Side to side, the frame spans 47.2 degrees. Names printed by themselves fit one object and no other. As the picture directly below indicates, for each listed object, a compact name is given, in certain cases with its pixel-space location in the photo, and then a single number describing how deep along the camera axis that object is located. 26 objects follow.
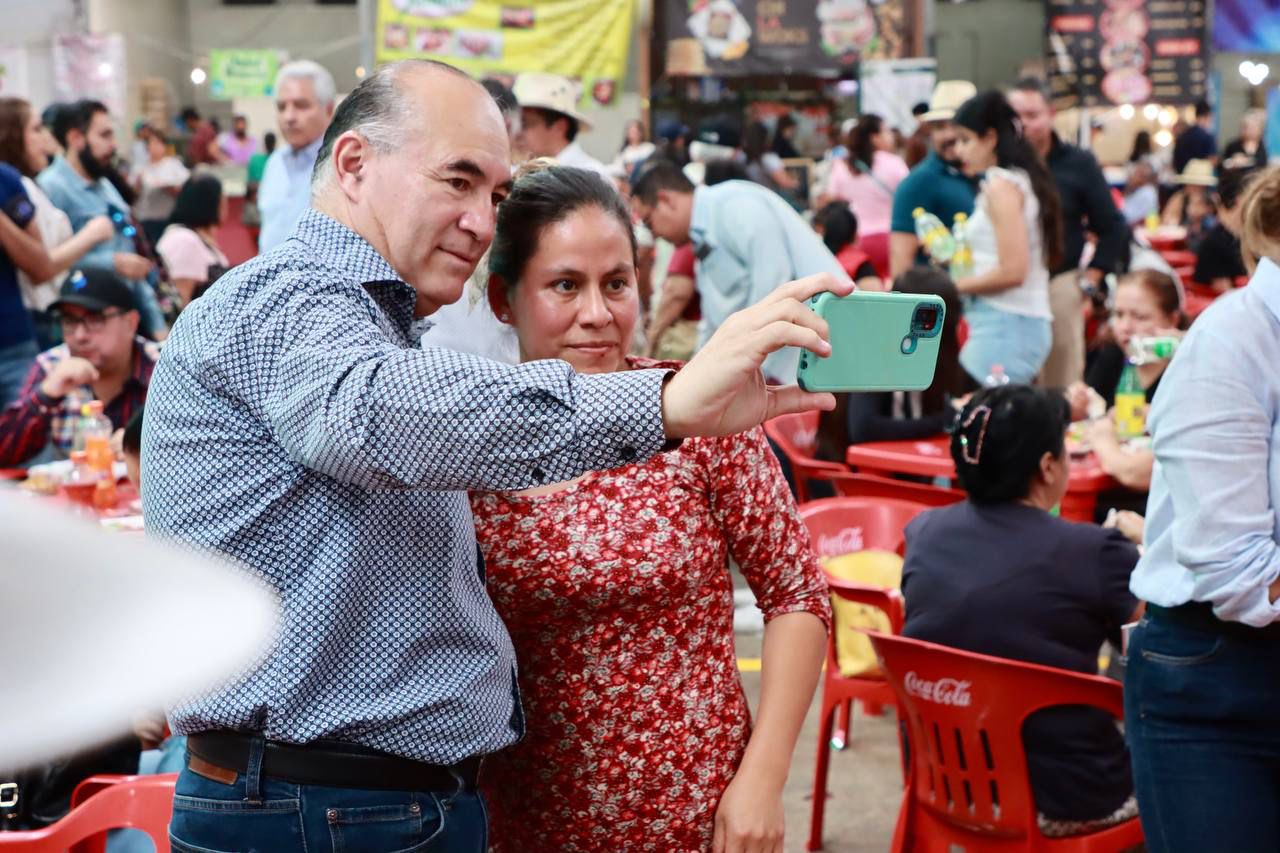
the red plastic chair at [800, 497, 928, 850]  3.85
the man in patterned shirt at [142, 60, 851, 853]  1.20
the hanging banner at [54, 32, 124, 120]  13.66
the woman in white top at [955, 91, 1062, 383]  6.02
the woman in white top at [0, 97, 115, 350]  5.99
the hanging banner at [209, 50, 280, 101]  16.91
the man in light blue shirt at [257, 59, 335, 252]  5.88
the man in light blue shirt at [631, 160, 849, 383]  6.05
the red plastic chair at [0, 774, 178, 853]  2.21
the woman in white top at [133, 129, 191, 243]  11.94
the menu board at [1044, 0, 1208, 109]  17.19
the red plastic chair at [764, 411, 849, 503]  4.93
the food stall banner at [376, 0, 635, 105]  10.05
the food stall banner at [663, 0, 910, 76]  15.03
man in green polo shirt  6.69
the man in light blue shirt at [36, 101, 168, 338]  6.48
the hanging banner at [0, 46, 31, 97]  13.51
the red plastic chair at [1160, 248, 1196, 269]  11.66
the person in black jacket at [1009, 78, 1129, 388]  6.64
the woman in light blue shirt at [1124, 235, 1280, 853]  2.12
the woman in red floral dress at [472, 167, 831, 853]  1.79
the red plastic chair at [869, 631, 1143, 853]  2.80
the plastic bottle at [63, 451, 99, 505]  4.16
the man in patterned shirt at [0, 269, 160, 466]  4.49
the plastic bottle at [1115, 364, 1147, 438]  4.81
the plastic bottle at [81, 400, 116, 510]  4.14
